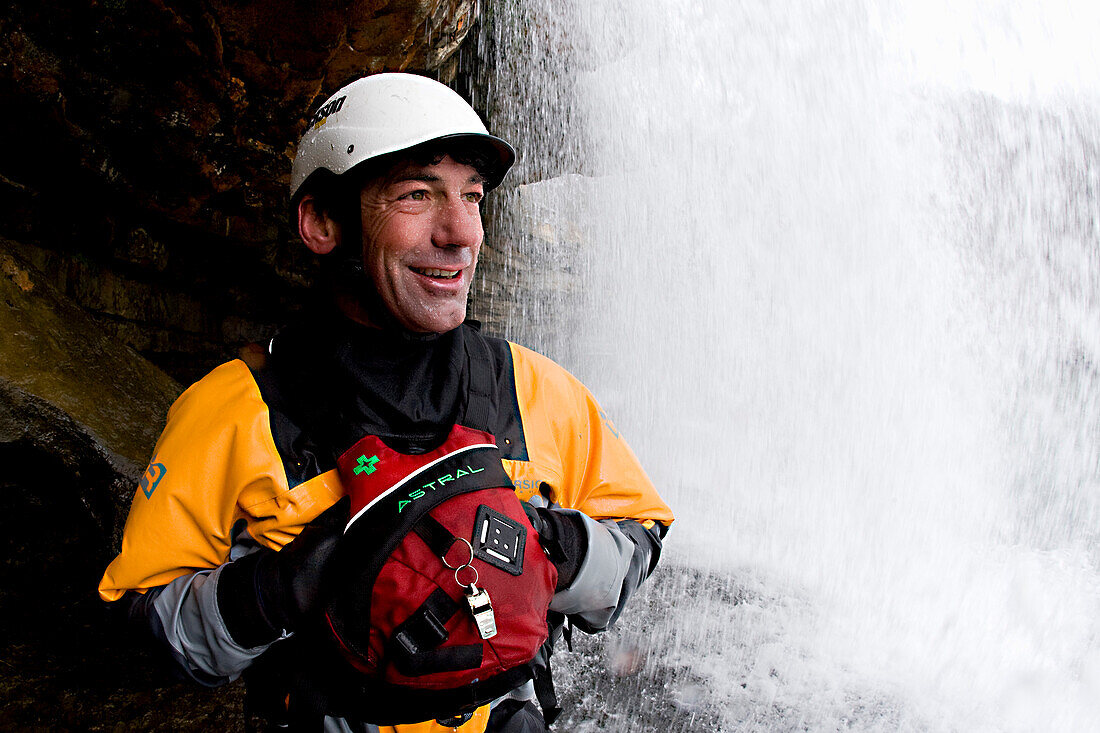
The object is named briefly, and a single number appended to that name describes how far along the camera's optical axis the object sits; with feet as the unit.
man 4.33
